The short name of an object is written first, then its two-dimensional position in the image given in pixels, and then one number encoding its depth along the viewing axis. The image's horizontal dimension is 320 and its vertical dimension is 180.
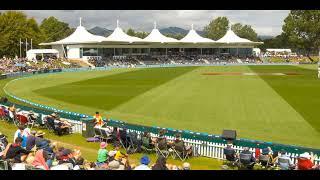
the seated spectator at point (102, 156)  11.62
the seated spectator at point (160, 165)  9.97
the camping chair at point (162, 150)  14.30
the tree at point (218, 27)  191.88
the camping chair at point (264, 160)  12.60
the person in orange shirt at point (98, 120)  17.53
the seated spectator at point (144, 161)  9.73
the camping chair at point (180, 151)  14.20
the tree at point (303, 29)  115.38
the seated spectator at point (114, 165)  9.64
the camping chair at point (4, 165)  10.01
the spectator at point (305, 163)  11.59
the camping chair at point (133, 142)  15.17
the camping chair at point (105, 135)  16.47
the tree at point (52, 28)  136.50
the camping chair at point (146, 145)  14.94
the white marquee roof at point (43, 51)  86.81
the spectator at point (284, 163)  12.12
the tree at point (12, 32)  97.82
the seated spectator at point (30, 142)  12.63
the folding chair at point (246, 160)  12.57
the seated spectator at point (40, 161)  9.83
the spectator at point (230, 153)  13.19
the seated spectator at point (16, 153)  10.98
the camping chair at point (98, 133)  16.86
